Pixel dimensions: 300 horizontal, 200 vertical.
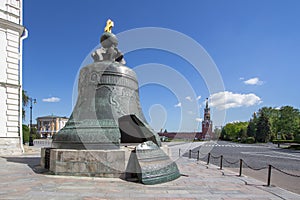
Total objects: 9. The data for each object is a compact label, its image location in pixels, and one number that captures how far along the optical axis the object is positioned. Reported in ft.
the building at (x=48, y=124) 239.81
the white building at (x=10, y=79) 45.62
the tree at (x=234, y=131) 242.54
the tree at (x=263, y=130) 169.58
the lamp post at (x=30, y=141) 80.86
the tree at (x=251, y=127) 203.74
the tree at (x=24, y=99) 90.76
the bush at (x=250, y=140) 173.49
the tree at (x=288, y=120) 159.53
